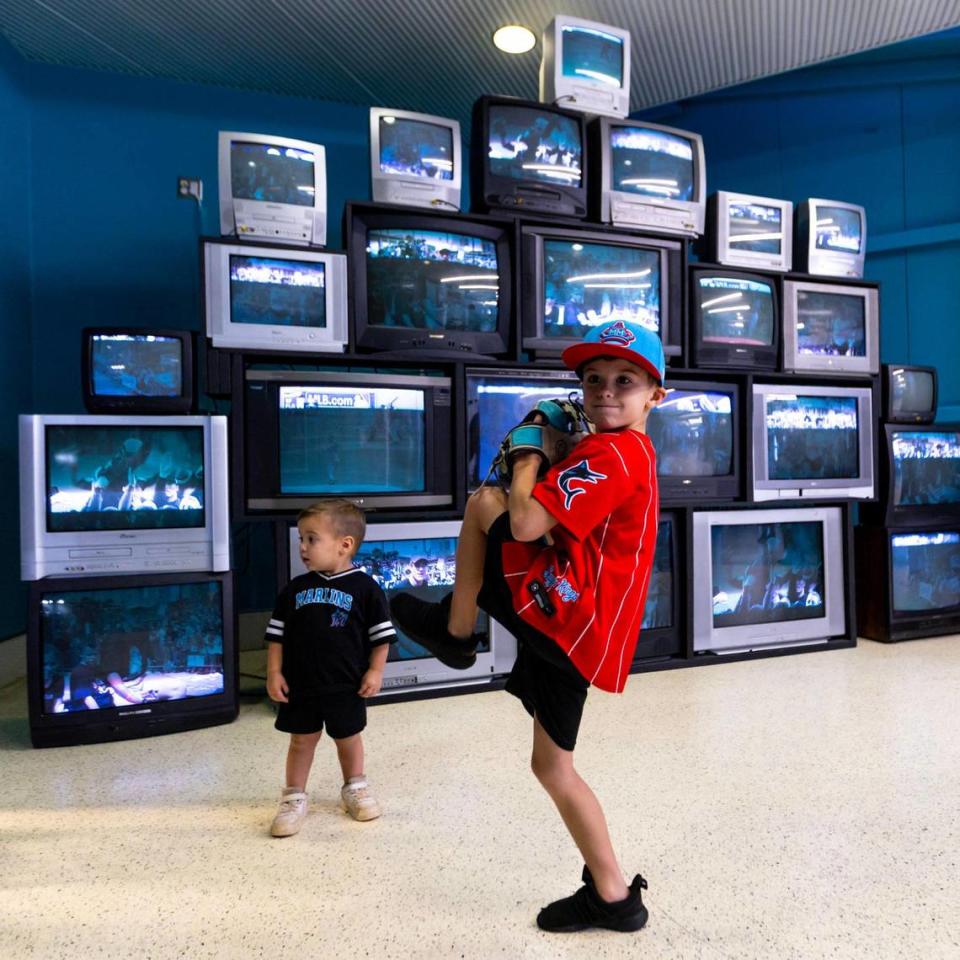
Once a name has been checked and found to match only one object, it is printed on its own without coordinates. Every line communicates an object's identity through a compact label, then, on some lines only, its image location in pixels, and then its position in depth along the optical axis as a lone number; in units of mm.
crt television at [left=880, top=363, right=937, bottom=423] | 3918
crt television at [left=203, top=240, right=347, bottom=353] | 2840
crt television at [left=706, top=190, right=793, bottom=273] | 3645
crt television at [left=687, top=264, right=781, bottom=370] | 3574
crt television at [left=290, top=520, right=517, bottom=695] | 3021
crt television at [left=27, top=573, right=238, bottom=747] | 2582
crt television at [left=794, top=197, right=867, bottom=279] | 3818
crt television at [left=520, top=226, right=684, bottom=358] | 3291
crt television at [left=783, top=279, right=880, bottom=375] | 3734
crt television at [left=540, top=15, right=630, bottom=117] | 3303
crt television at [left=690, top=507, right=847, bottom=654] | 3537
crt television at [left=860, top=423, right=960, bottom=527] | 3902
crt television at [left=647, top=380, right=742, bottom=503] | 3498
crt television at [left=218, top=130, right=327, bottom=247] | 2893
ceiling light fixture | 3578
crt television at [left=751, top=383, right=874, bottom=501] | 3646
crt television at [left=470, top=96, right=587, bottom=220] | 3225
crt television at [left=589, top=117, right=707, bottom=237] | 3398
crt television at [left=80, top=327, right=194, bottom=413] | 2680
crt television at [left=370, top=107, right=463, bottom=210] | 3064
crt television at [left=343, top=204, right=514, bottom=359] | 3051
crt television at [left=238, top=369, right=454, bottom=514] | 2928
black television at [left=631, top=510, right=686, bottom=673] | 3496
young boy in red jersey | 1296
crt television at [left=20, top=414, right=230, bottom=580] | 2590
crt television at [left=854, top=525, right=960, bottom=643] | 3906
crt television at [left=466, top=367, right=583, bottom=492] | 3211
